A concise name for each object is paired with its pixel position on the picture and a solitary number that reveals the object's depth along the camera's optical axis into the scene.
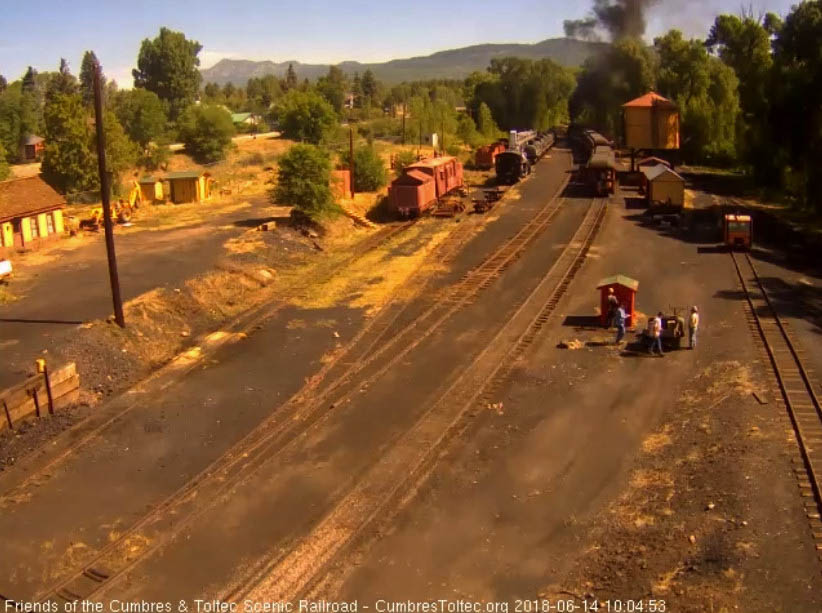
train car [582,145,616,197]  51.06
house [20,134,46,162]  84.06
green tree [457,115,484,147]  86.56
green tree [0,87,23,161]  81.32
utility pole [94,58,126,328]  22.00
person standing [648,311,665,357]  22.30
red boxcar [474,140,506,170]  72.12
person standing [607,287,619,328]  24.62
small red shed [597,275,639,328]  24.94
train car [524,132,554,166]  68.00
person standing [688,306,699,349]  22.81
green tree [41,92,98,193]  46.91
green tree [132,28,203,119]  121.69
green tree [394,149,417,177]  59.41
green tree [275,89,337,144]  81.38
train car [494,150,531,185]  58.75
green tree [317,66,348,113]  116.50
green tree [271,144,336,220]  39.56
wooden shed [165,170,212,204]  50.62
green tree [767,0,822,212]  41.43
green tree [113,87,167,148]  78.50
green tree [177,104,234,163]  74.81
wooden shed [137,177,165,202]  50.34
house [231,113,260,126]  118.55
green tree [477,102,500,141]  91.88
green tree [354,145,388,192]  53.44
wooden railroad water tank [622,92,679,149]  64.88
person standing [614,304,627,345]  23.39
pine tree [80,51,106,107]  105.07
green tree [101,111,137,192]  47.66
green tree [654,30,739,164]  70.31
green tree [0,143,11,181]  42.38
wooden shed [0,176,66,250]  34.50
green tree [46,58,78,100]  118.88
